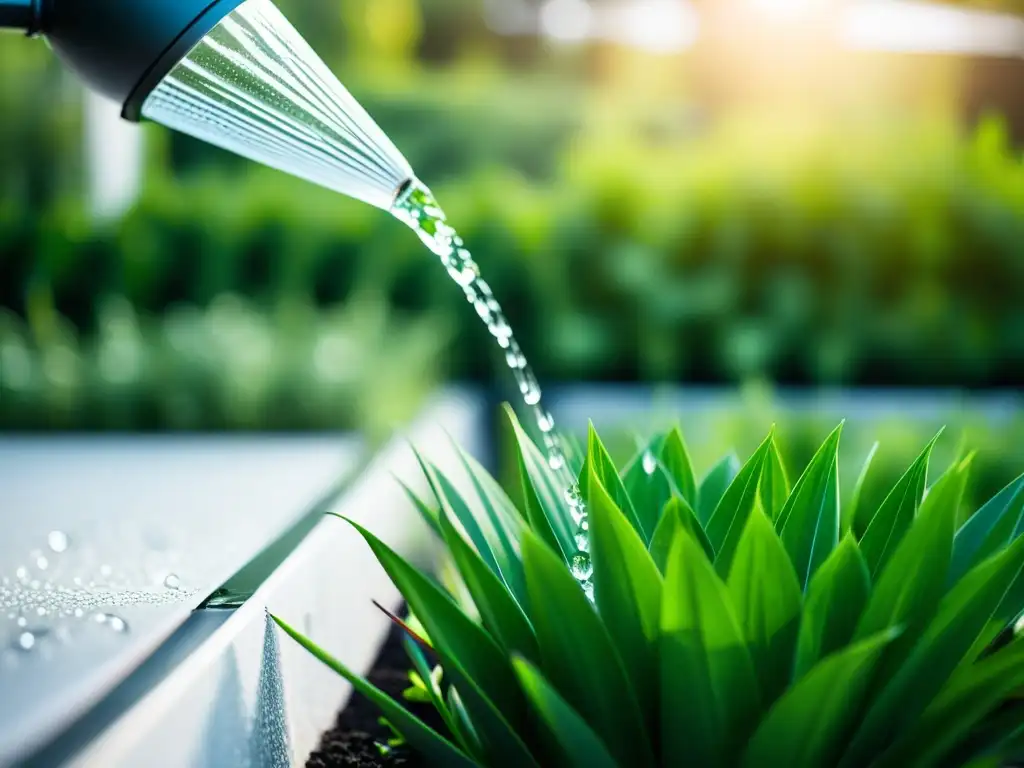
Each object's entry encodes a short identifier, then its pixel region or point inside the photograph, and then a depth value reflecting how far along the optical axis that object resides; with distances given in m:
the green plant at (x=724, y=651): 0.78
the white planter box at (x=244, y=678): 0.82
